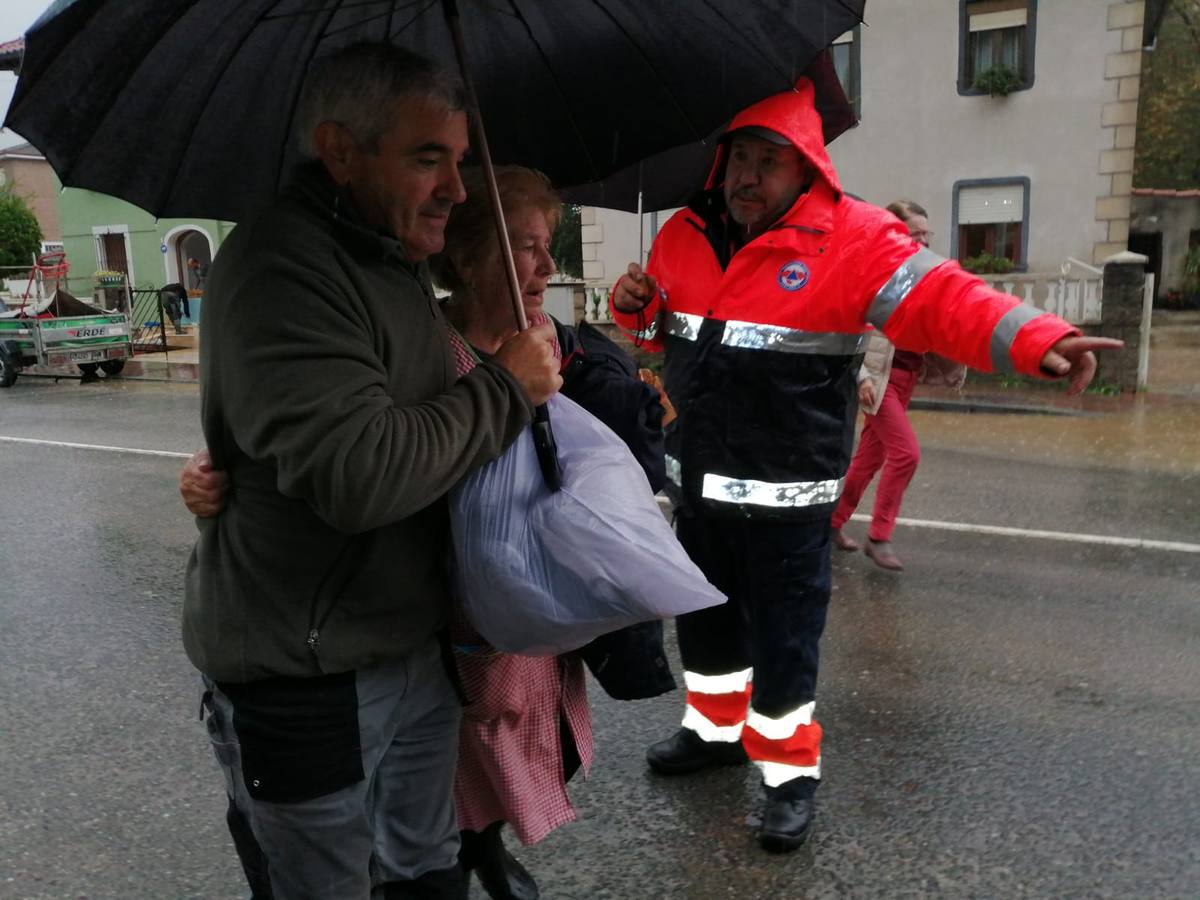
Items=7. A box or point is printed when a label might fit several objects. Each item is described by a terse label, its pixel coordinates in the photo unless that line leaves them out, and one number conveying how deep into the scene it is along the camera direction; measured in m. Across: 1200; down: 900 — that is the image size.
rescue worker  2.58
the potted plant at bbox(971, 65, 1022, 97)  15.35
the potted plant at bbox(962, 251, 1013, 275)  15.49
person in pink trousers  5.08
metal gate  19.77
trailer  15.46
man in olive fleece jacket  1.52
